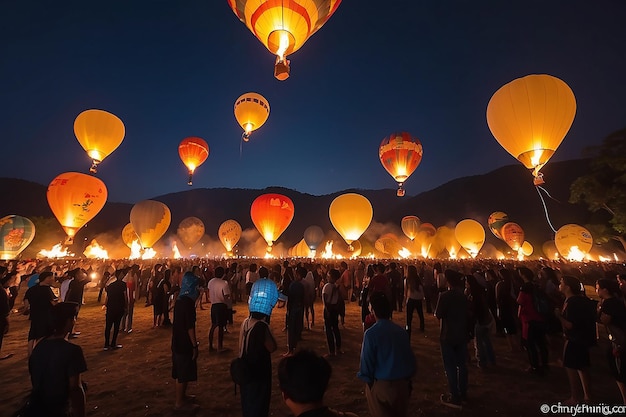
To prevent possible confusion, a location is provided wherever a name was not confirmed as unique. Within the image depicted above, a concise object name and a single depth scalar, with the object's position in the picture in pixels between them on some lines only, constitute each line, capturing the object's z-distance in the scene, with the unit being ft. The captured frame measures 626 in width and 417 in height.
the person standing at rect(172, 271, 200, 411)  14.94
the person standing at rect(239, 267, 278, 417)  10.62
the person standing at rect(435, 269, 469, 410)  15.67
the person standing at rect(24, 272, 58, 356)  19.36
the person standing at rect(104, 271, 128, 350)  24.16
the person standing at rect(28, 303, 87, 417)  8.66
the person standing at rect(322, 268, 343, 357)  22.90
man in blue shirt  9.72
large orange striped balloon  32.91
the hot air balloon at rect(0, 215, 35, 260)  80.79
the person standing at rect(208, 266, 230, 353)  23.59
